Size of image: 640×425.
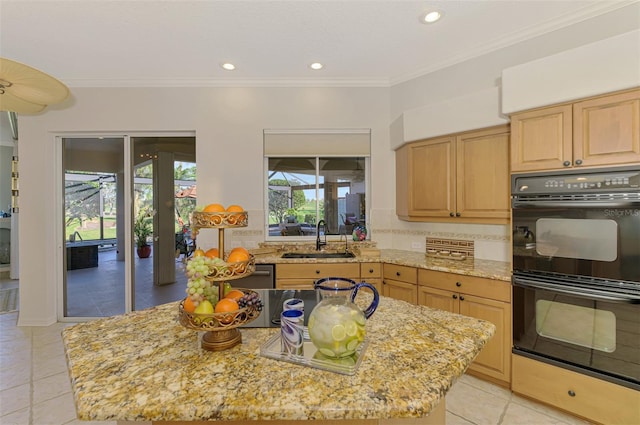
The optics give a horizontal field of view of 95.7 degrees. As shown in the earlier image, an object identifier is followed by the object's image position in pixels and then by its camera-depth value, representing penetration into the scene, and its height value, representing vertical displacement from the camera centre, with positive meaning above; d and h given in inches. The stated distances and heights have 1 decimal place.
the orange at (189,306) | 39.7 -13.0
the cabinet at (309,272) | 115.6 -24.7
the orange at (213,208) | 42.3 +0.5
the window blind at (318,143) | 141.3 +33.3
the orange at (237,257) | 41.1 -6.6
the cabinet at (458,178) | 99.3 +12.1
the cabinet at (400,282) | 106.2 -27.6
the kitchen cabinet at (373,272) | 115.8 -24.8
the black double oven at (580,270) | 68.6 -16.1
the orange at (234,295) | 41.5 -12.2
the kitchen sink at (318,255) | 129.3 -20.0
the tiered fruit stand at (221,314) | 38.0 -13.6
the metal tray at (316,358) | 35.6 -19.4
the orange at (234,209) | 43.4 +0.3
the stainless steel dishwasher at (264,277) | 117.0 -26.8
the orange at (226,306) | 38.5 -12.7
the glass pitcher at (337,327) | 35.9 -14.6
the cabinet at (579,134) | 69.8 +19.7
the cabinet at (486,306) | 86.5 -30.8
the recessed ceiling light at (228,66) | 124.0 +63.1
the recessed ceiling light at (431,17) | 91.2 +62.2
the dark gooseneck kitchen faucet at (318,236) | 136.6 -12.3
